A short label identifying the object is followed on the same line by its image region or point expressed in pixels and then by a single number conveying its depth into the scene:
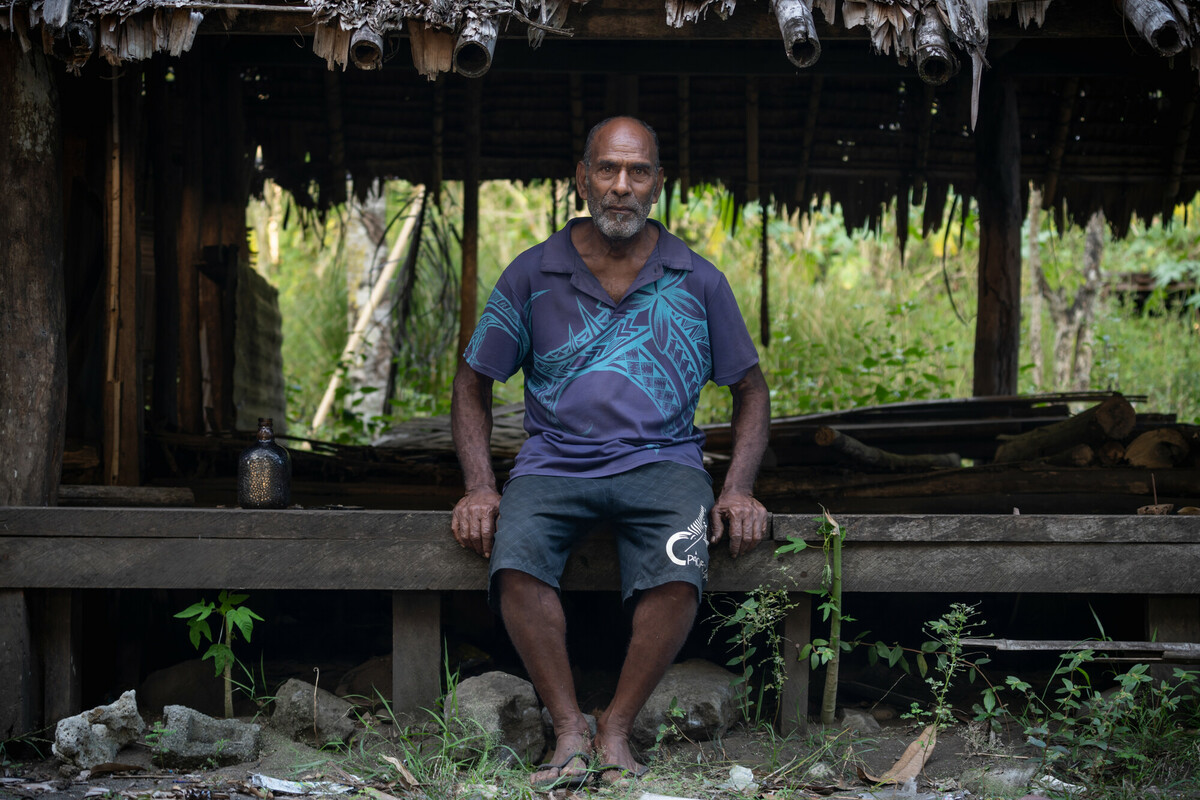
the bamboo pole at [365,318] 10.88
